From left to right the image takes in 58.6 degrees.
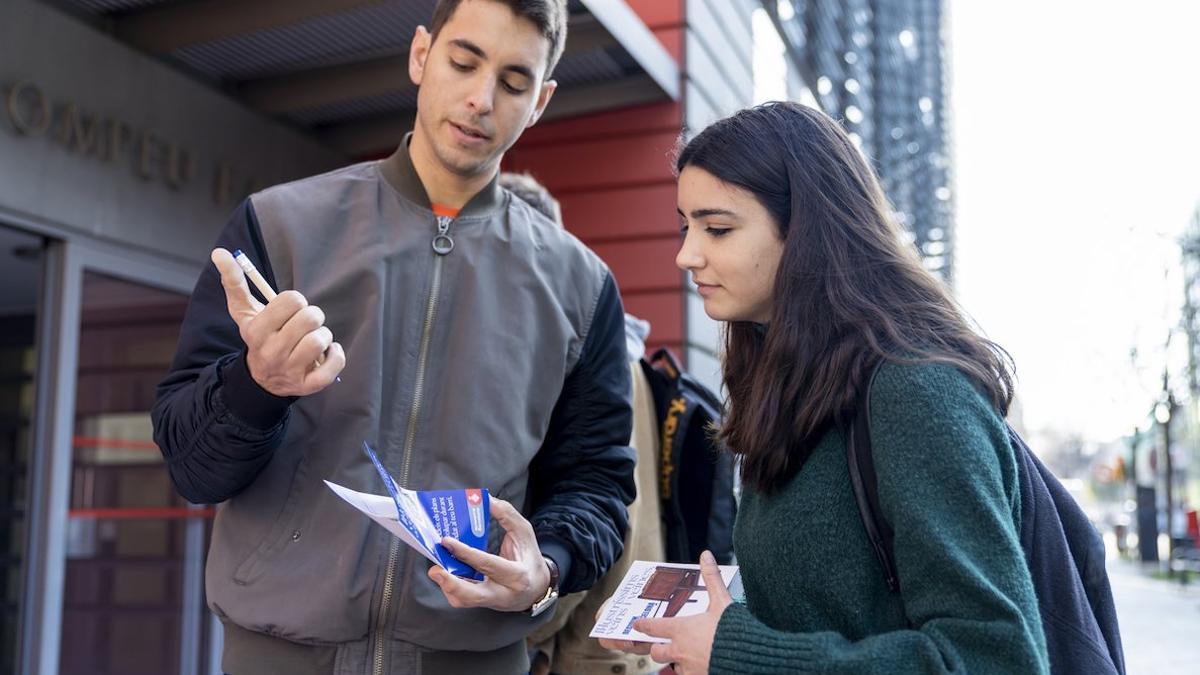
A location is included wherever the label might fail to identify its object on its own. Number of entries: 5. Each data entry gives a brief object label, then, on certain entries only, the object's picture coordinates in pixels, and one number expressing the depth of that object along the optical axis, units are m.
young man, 1.96
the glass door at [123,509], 5.63
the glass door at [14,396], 5.52
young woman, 1.47
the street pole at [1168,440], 23.47
